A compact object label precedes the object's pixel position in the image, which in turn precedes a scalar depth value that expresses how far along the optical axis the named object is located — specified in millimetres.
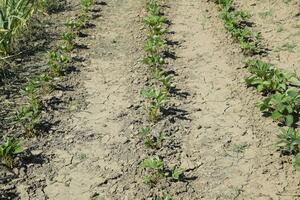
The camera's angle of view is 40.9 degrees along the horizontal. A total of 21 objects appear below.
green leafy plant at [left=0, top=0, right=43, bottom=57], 5602
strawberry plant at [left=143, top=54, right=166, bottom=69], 5610
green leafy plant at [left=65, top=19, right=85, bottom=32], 6554
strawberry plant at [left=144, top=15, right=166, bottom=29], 6601
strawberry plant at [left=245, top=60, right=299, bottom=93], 4914
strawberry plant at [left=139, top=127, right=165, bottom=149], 4184
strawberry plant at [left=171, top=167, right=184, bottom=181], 3762
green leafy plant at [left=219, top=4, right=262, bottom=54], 5875
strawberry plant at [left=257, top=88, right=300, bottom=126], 4420
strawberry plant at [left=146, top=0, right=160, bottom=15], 6988
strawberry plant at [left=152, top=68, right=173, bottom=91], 5098
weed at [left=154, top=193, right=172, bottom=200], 3500
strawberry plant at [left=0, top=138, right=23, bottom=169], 3885
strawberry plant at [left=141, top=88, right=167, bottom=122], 4585
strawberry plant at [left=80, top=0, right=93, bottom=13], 7262
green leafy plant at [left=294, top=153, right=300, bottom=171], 3650
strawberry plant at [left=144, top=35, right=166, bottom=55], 5828
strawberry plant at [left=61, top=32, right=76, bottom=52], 6004
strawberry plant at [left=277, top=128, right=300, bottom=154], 3945
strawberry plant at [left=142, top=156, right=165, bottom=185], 3750
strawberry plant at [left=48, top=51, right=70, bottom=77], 5398
